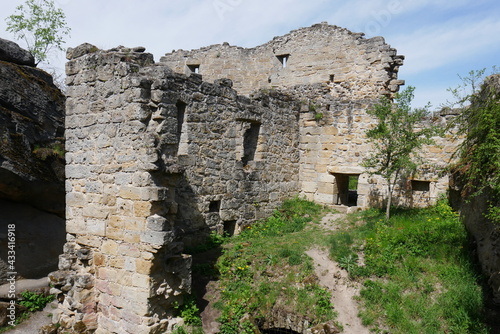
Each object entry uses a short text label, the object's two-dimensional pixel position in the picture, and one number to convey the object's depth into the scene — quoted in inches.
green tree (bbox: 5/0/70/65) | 661.9
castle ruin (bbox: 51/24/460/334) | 250.4
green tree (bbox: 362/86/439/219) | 387.5
